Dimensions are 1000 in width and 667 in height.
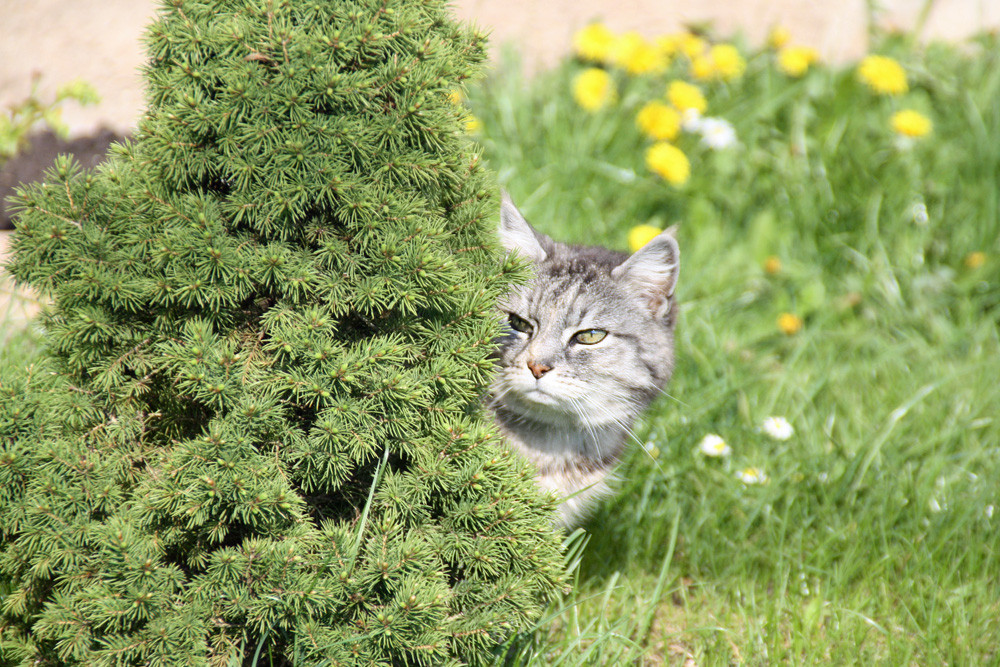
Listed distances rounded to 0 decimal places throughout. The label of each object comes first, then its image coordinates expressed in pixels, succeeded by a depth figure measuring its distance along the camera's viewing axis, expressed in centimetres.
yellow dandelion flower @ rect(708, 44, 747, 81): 832
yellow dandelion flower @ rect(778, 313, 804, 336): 681
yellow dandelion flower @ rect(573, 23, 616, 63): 849
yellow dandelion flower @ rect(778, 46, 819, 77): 834
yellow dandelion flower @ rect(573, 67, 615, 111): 794
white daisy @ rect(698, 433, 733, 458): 534
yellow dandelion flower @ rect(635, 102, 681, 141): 759
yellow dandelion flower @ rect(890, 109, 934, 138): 778
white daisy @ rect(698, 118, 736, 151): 757
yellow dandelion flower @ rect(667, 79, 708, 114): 782
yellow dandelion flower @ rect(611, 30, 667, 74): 817
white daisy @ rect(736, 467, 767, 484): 523
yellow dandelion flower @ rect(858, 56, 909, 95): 822
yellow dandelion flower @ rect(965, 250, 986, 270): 728
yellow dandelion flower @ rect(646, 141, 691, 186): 731
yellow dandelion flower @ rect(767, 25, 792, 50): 878
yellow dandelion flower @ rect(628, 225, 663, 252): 647
